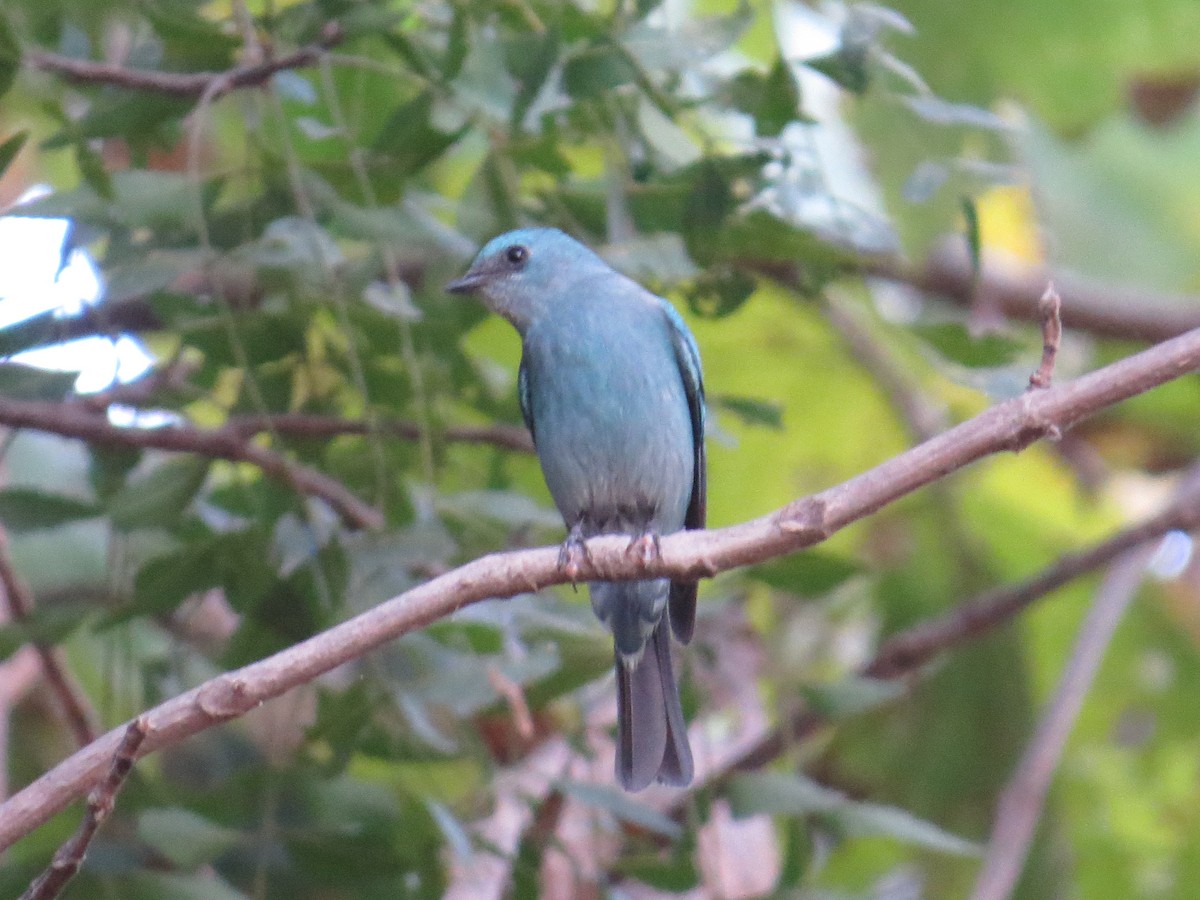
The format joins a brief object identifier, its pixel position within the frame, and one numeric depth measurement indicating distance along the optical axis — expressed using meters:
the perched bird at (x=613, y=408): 7.71
